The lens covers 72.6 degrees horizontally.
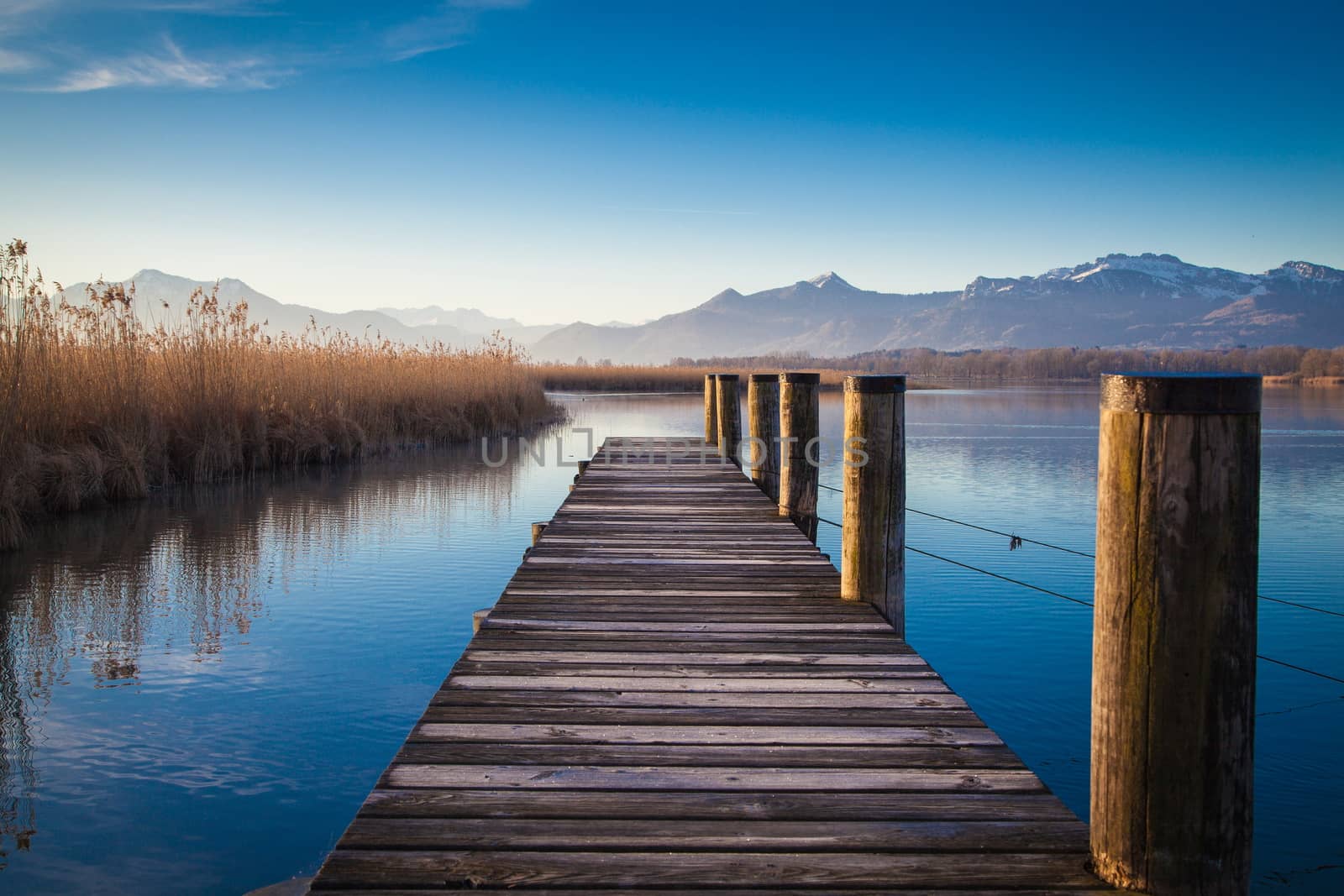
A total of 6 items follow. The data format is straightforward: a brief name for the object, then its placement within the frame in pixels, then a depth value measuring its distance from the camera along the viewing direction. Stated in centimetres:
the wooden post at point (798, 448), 605
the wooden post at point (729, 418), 982
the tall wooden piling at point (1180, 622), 157
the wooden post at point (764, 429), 741
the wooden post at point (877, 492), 367
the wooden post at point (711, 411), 1109
